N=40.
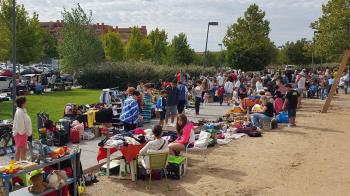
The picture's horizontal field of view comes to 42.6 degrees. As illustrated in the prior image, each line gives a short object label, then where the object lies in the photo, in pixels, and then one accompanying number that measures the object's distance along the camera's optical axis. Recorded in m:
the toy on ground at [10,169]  6.69
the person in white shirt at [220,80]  26.98
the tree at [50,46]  64.87
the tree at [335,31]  28.95
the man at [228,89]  24.06
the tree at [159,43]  53.06
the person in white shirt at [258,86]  23.67
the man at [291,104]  17.48
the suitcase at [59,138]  12.80
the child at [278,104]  19.33
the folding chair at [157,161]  8.89
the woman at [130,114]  12.46
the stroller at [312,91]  30.34
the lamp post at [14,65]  14.36
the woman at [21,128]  9.70
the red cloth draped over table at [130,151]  9.41
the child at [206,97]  25.09
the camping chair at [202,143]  12.78
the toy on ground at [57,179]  7.36
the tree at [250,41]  43.88
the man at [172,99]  16.03
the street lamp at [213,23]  32.50
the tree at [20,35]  33.62
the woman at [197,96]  19.89
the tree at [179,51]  52.81
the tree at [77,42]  39.31
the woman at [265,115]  16.56
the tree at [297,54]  70.25
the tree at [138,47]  50.06
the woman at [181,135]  10.73
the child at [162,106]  16.50
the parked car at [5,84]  27.69
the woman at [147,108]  17.23
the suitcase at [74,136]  13.29
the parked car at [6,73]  35.39
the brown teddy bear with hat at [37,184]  7.18
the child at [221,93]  24.39
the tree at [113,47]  53.31
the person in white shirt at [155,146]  9.10
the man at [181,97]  17.33
